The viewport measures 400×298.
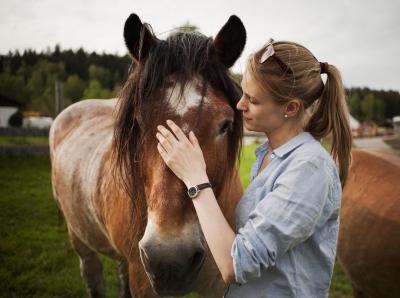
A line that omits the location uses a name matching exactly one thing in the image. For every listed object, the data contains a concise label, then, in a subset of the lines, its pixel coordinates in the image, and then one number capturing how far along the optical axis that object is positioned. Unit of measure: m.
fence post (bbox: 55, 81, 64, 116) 8.36
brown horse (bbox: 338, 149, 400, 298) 2.80
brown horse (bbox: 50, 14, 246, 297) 1.29
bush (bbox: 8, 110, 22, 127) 16.12
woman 1.07
